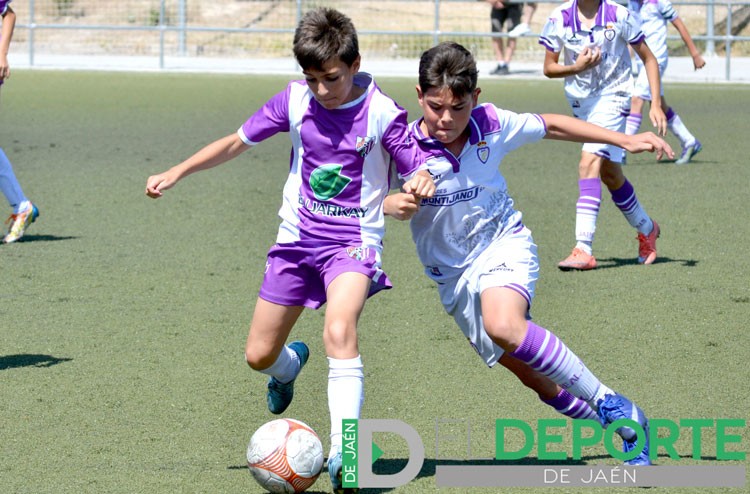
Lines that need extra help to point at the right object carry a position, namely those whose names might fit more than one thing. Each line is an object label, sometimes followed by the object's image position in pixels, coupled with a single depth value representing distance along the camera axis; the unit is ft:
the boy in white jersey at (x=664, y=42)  78.15
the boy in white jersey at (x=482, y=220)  27.91
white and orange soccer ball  26.43
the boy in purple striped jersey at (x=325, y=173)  28.43
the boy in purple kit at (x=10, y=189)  54.13
